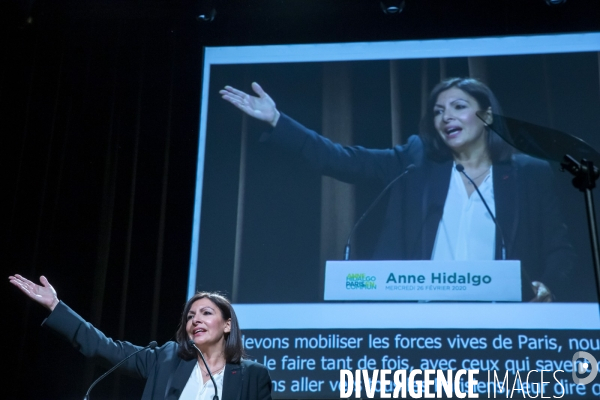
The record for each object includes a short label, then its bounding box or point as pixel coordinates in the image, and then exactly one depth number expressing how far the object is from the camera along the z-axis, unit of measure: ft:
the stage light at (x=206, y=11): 31.35
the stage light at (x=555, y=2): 29.60
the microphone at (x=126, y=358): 18.30
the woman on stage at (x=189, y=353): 18.44
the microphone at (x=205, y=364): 17.07
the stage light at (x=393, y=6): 30.32
